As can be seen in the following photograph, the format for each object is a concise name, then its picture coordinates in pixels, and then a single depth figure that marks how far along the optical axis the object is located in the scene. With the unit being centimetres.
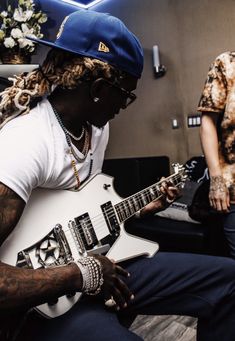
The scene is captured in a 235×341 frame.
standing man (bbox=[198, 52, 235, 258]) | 149
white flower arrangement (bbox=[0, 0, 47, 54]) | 225
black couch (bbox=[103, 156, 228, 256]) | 196
